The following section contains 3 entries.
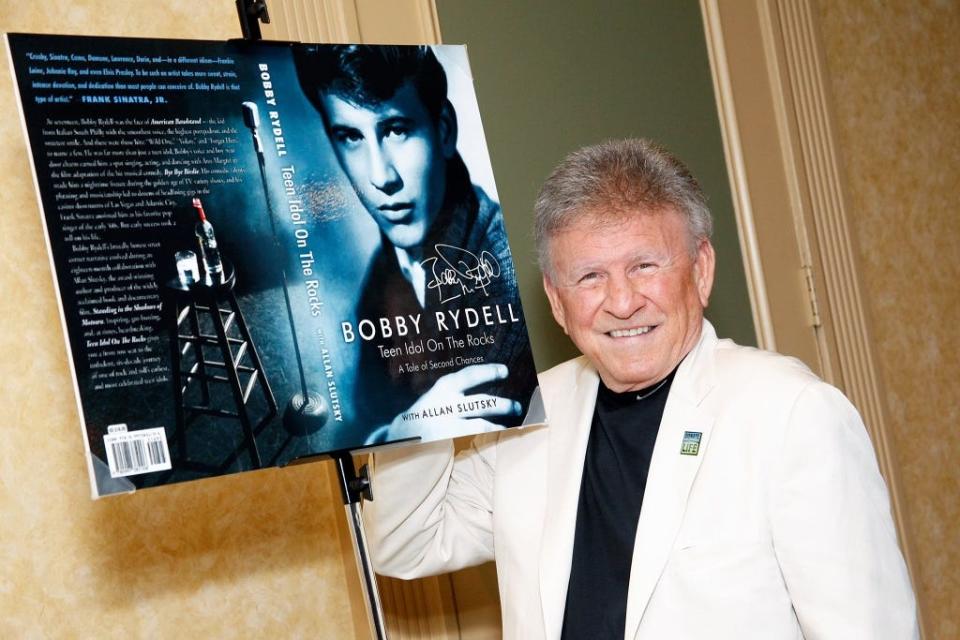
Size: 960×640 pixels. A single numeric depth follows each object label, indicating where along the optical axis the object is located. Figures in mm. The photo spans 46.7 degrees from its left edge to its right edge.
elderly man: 1382
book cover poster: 1218
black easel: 1352
